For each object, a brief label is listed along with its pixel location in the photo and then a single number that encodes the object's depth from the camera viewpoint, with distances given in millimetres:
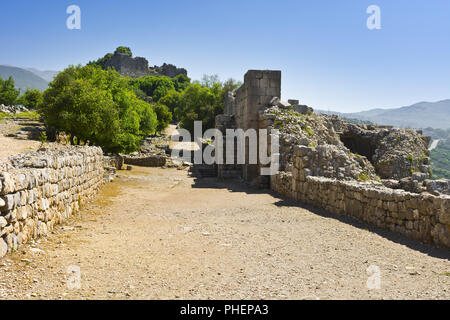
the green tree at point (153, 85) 79750
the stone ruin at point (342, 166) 6652
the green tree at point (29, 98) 53394
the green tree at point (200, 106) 35344
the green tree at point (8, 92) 54841
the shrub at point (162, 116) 48094
